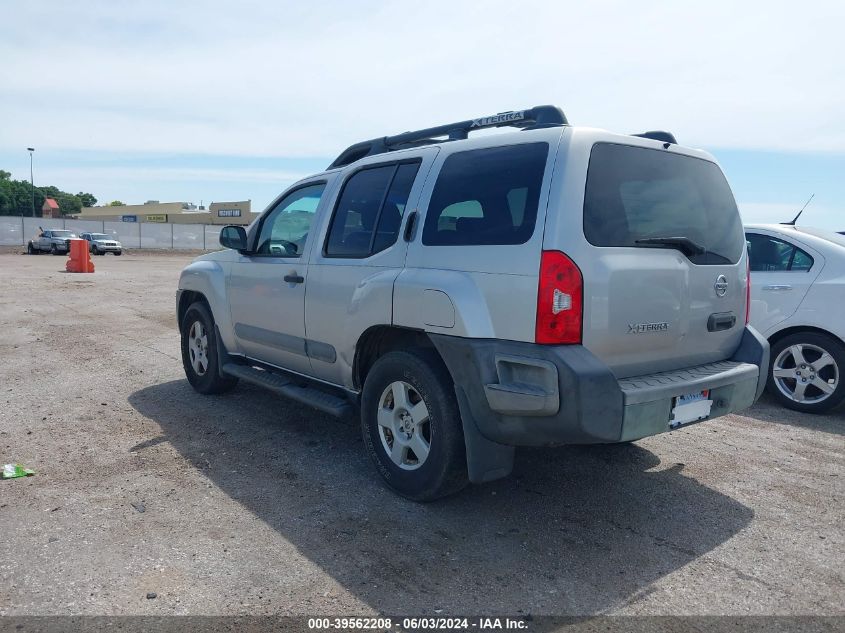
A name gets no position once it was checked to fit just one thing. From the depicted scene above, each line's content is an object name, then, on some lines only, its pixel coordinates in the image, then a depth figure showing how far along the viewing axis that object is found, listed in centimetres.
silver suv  324
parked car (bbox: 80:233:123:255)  3697
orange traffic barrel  2128
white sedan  585
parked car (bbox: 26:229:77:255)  3550
